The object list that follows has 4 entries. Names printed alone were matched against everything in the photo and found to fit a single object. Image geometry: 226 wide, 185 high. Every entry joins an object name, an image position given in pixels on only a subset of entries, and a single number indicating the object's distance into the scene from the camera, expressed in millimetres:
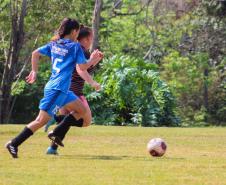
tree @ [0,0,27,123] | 50656
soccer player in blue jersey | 18406
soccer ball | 19234
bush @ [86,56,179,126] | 47625
